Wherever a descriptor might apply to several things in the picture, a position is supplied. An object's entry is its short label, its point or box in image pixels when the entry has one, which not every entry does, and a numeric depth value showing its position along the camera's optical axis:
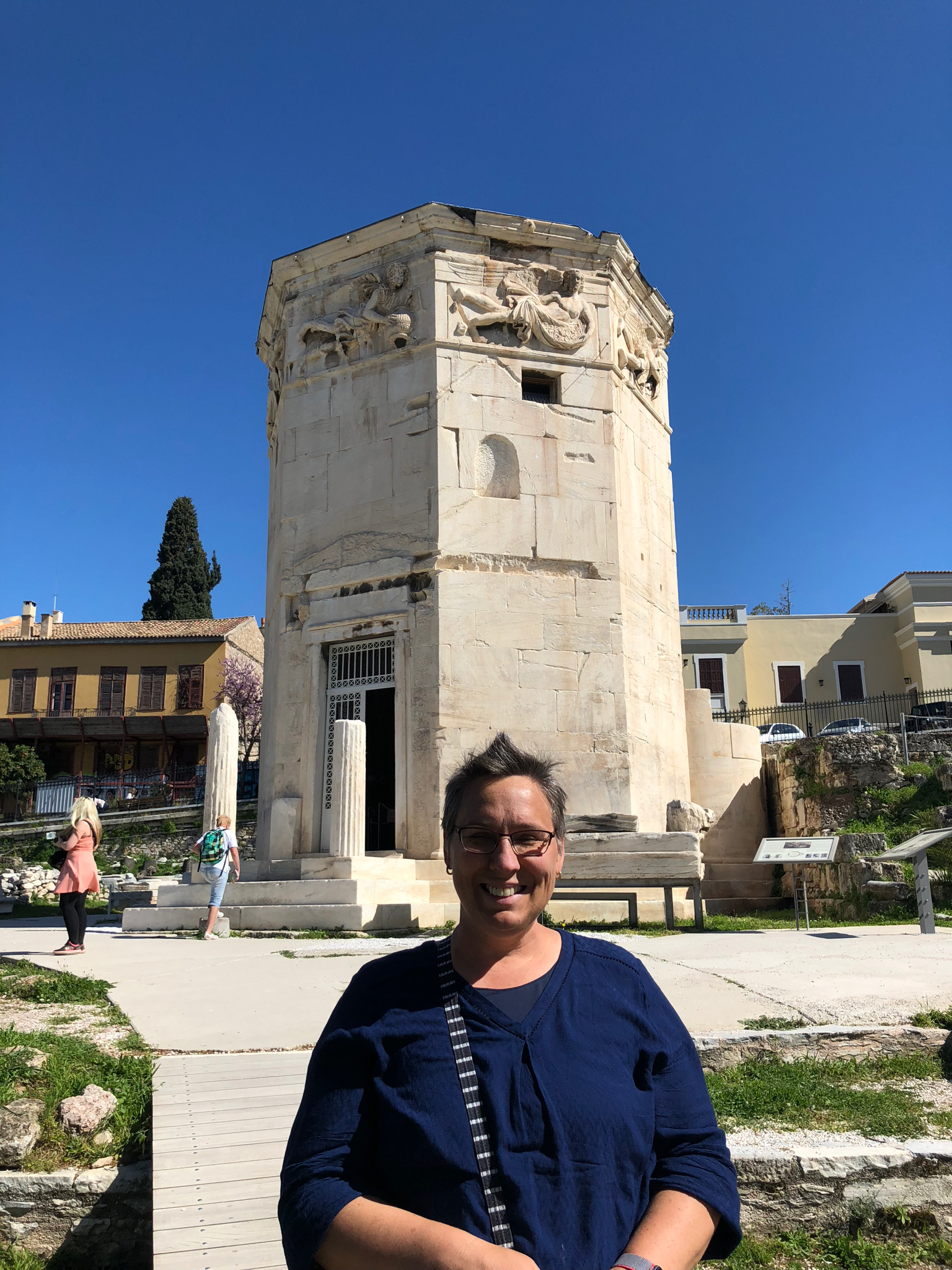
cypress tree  50.78
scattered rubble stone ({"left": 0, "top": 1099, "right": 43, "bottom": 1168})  4.02
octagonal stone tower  13.93
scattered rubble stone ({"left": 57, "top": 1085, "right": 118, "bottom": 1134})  4.26
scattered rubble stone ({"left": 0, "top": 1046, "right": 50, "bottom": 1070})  4.94
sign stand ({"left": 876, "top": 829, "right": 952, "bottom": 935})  9.45
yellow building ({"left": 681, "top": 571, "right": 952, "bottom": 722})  40.66
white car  31.73
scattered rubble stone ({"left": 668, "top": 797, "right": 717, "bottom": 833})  13.47
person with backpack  10.90
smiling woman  2.04
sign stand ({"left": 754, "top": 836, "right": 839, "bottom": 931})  10.58
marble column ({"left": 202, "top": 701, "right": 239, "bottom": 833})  13.39
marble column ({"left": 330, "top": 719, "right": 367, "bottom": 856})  12.34
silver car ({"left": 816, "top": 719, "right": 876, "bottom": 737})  29.67
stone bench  11.27
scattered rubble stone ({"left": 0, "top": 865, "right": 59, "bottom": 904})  23.47
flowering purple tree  46.03
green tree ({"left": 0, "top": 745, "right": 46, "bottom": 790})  39.69
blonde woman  9.42
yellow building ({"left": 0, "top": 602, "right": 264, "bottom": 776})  45.47
